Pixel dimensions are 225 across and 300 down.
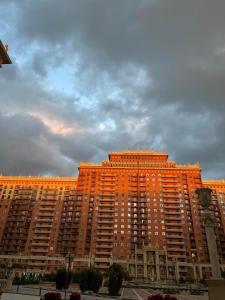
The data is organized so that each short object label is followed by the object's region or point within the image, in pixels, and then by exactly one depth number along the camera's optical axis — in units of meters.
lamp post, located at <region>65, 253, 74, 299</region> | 36.72
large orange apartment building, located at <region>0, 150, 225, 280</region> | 97.19
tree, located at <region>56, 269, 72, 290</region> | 37.95
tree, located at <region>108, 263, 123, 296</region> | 39.06
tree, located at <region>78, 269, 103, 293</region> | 38.91
